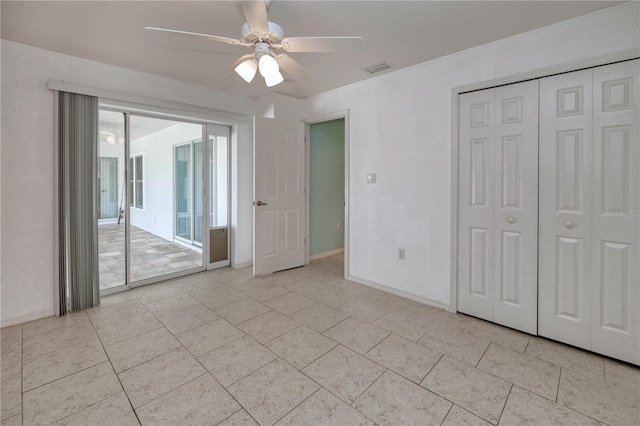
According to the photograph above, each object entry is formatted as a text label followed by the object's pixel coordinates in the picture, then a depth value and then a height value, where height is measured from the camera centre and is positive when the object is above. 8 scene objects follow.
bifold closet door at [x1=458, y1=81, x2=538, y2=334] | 2.41 +0.03
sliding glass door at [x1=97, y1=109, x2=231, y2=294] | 3.43 +0.16
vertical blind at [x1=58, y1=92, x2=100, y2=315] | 2.78 +0.08
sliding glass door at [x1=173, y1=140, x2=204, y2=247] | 4.67 +0.28
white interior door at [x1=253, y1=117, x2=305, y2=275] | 3.88 +0.19
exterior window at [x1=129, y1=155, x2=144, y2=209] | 5.81 +0.44
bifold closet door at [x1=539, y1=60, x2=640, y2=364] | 2.01 -0.01
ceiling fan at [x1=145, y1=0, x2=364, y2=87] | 1.77 +1.08
